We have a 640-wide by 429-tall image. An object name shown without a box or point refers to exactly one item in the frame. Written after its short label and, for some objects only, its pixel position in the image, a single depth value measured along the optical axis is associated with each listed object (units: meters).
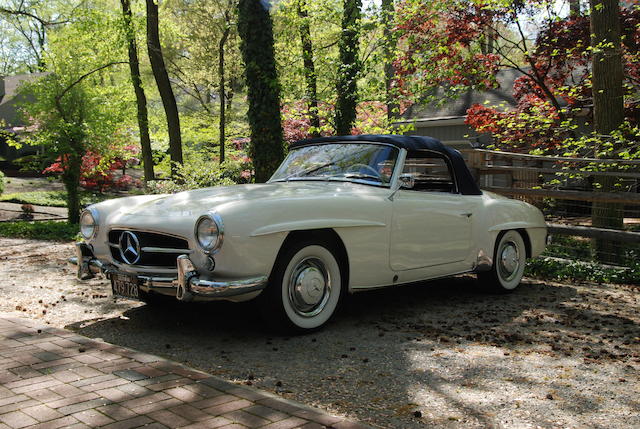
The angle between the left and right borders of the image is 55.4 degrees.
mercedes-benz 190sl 4.39
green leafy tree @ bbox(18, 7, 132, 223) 15.65
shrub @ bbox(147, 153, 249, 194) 11.69
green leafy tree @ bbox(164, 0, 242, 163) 25.16
